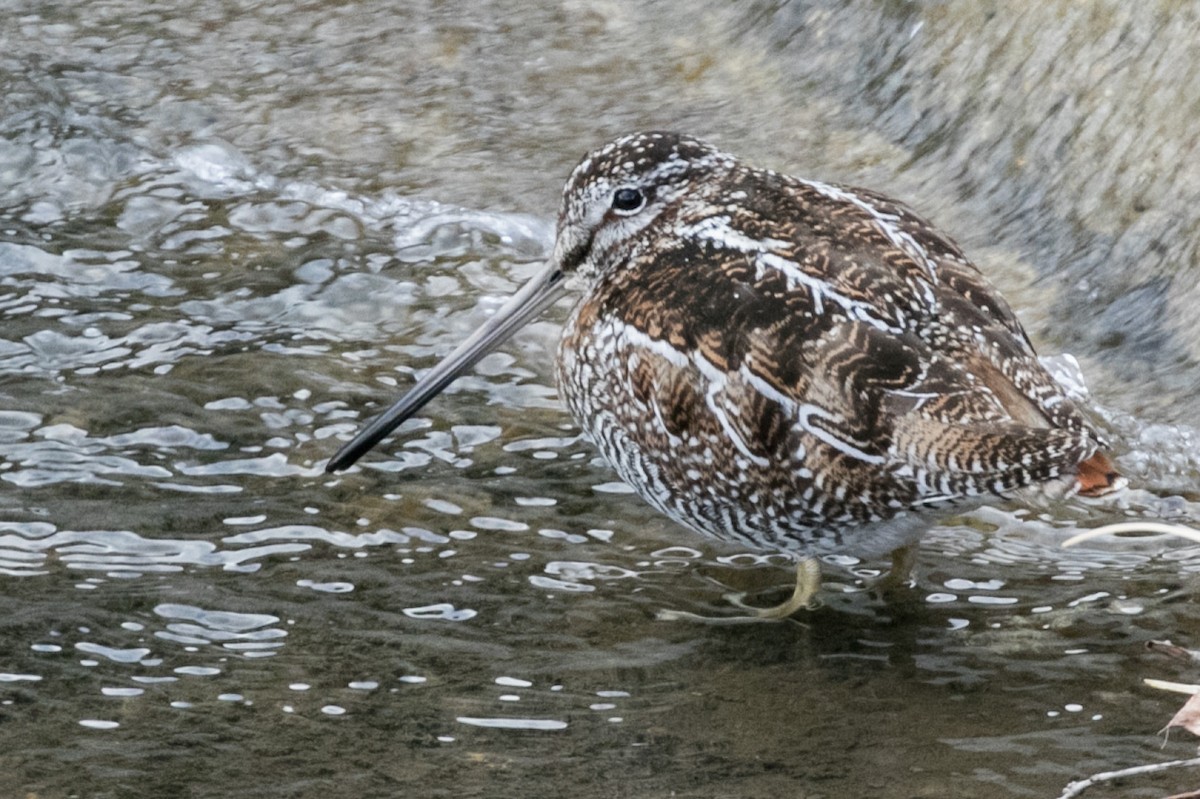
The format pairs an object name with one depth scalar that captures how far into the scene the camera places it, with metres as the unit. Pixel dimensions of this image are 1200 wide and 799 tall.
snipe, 7.46
